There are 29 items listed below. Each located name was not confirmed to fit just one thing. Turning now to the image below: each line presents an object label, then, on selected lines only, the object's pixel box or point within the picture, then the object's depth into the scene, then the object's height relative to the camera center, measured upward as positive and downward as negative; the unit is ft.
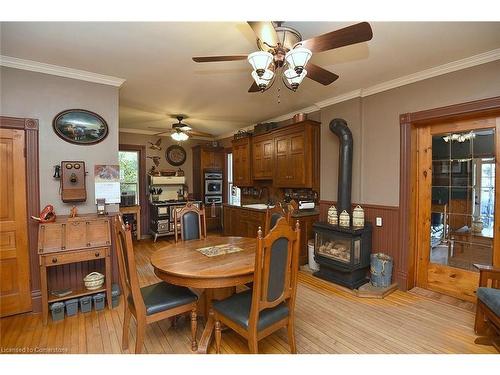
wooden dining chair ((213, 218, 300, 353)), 5.12 -2.61
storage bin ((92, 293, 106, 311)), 8.49 -4.15
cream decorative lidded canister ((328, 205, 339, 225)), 11.17 -1.60
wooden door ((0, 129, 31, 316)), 8.00 -1.49
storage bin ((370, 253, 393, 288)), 10.02 -3.75
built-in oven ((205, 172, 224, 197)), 20.52 -0.06
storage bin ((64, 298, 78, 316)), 8.07 -4.14
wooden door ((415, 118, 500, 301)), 8.56 -0.87
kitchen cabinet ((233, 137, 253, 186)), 16.96 +1.47
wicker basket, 8.50 -3.45
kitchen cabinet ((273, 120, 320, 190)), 12.92 +1.50
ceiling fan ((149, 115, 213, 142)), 14.53 +3.17
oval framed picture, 8.79 +2.13
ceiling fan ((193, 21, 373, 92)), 4.84 +2.95
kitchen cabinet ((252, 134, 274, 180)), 15.17 +1.65
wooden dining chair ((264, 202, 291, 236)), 7.99 -1.26
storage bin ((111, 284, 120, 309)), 8.85 -4.18
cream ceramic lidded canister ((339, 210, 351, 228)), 10.67 -1.70
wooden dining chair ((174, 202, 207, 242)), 9.27 -1.51
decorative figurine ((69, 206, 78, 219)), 8.62 -1.06
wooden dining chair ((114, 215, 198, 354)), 5.65 -3.00
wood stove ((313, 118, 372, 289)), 10.19 -2.72
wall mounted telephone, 8.68 +0.08
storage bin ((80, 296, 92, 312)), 8.30 -4.16
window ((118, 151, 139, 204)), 18.81 +0.85
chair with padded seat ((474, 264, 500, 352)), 6.18 -3.35
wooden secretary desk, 7.66 -2.04
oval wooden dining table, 5.74 -2.15
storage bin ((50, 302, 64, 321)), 7.79 -4.11
